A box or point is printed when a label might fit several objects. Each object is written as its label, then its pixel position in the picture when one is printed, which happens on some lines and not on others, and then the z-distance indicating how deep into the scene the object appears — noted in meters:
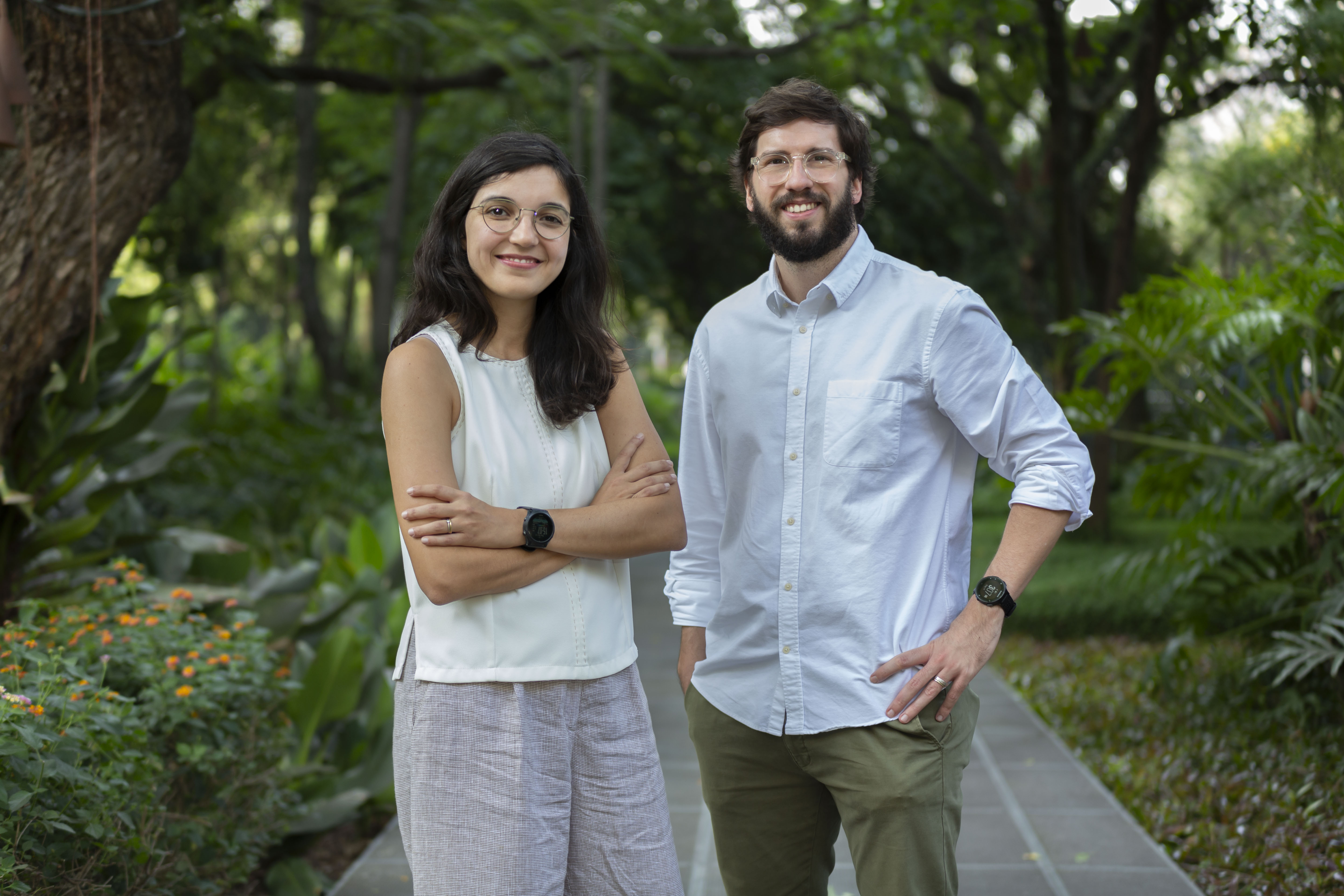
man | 1.96
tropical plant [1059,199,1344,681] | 4.08
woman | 1.73
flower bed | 2.23
